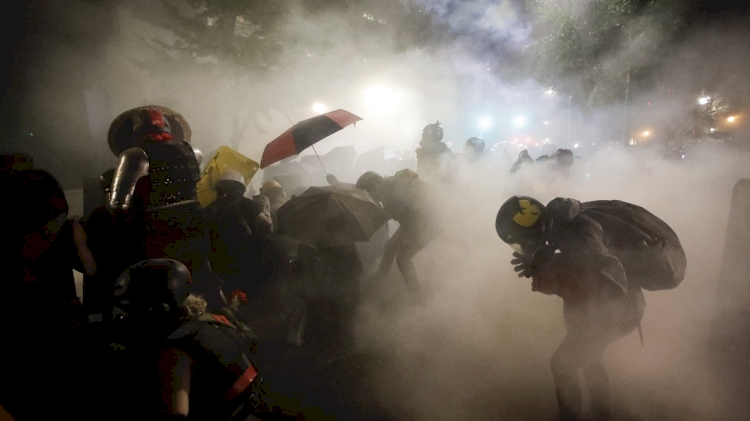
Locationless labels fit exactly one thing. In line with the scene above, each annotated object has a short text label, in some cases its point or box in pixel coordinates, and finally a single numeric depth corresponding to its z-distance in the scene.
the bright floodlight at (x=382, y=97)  17.56
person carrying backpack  2.22
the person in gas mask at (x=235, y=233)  3.69
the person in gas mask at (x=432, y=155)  6.95
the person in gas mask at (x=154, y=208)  2.87
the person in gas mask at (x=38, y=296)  1.84
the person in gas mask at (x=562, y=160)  6.54
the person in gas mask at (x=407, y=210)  4.62
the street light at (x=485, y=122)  30.25
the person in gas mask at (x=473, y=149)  7.93
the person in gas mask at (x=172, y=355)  1.55
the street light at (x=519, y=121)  35.61
